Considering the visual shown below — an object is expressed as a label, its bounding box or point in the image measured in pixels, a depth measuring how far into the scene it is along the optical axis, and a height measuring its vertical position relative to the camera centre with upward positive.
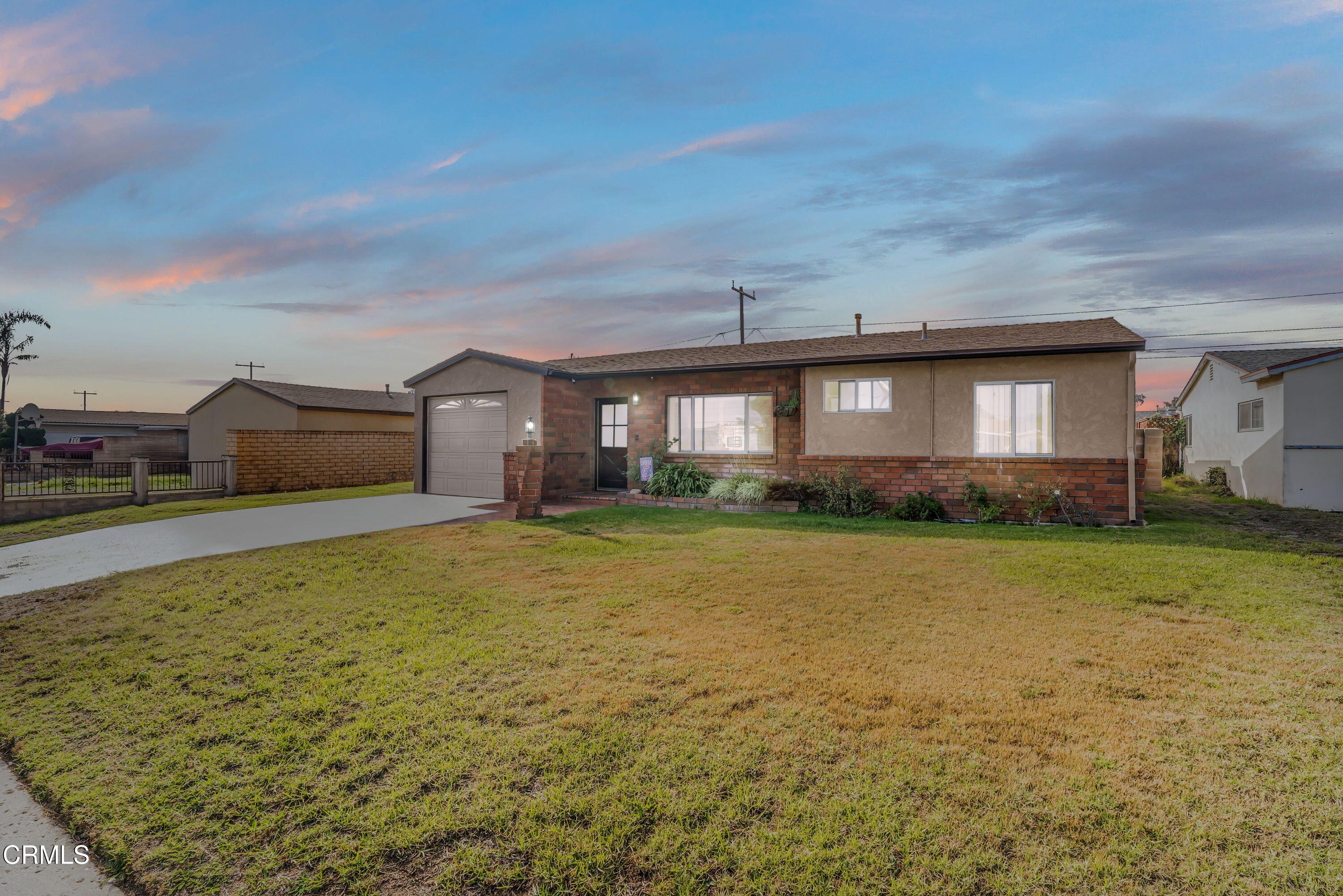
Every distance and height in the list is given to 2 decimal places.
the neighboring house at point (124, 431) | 31.81 +1.00
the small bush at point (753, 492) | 11.89 -0.98
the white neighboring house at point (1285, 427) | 13.02 +0.43
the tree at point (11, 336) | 33.24 +6.46
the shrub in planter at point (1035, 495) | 10.28 -0.93
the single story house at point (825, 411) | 10.30 +0.74
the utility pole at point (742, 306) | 26.86 +6.59
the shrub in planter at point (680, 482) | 12.70 -0.83
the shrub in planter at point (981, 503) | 10.52 -1.10
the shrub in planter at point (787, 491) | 12.07 -0.98
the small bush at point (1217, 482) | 16.20 -1.11
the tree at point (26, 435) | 31.95 +0.69
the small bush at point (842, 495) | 11.38 -1.01
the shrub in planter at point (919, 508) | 10.78 -1.21
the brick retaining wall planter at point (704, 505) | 11.80 -1.27
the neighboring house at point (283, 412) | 20.50 +1.29
